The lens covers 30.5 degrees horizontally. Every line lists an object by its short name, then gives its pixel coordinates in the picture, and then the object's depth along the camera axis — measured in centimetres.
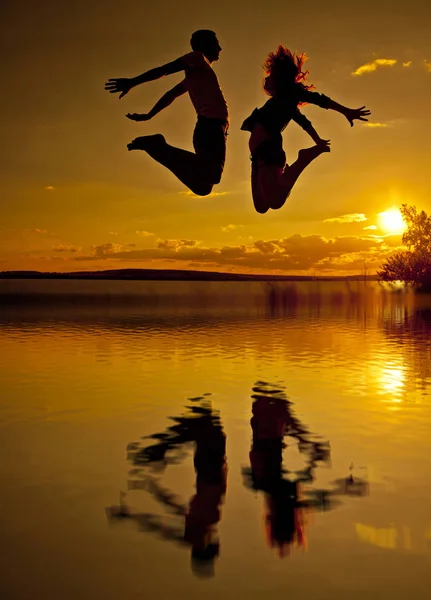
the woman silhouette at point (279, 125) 1013
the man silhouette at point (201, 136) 952
